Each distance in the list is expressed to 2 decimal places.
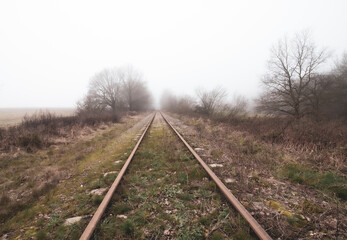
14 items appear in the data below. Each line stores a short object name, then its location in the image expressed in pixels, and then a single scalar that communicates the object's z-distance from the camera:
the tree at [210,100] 15.99
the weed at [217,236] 1.77
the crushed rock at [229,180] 3.12
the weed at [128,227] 1.94
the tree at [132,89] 34.28
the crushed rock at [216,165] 3.97
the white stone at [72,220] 2.18
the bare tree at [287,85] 14.67
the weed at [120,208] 2.34
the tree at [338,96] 13.04
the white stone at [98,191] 2.94
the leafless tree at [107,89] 28.20
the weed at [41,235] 1.95
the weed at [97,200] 2.62
